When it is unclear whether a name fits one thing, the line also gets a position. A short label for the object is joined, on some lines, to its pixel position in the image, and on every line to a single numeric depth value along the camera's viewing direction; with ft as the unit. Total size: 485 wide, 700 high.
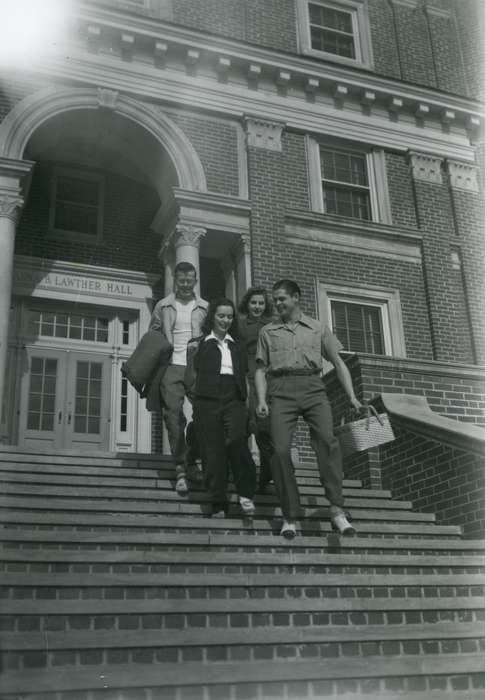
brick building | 43.11
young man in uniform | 19.56
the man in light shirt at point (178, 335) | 22.93
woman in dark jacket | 20.61
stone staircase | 13.20
